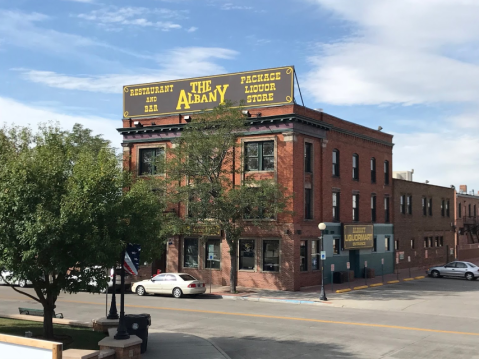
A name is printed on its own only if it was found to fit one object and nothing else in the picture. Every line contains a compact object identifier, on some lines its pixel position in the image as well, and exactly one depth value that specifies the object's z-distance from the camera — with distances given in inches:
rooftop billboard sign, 1400.1
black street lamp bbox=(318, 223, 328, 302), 1154.7
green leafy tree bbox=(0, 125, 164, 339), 522.3
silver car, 1691.7
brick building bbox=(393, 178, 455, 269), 1954.2
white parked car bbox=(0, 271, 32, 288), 555.0
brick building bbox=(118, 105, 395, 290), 1359.5
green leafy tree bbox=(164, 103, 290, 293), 1238.3
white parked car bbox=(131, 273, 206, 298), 1222.9
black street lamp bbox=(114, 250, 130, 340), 547.7
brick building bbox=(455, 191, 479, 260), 2529.5
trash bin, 603.2
